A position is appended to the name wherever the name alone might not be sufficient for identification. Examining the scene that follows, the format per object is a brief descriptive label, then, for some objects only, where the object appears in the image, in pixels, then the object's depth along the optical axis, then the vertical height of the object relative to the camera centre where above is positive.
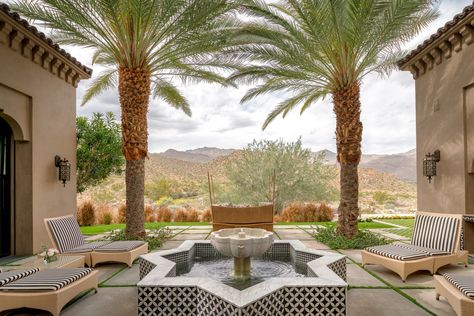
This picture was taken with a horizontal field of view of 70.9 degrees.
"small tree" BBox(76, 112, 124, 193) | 14.40 +0.77
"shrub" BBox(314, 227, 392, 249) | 8.34 -1.98
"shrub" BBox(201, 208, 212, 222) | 14.70 -2.24
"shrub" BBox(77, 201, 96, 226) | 13.67 -1.95
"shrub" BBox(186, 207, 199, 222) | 14.55 -2.20
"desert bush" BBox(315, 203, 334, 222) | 14.39 -2.13
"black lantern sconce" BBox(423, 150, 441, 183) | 8.98 +0.02
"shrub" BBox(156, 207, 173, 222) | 14.66 -2.17
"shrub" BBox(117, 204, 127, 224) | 14.36 -2.14
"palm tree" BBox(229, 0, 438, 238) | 7.61 +3.13
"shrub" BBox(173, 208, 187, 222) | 14.57 -2.20
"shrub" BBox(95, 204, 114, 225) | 14.10 -2.12
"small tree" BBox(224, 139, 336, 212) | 18.61 -0.55
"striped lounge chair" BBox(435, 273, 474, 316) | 3.95 -1.62
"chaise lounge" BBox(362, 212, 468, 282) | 5.78 -1.60
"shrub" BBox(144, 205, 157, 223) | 14.57 -2.16
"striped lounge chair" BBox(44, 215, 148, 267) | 6.61 -1.66
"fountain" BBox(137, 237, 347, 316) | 3.86 -1.58
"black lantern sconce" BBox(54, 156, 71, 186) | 9.37 -0.03
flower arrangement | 5.56 -1.48
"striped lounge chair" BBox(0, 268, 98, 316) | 4.25 -1.61
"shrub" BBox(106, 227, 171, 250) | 8.70 -2.00
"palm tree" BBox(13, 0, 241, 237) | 7.74 +3.40
